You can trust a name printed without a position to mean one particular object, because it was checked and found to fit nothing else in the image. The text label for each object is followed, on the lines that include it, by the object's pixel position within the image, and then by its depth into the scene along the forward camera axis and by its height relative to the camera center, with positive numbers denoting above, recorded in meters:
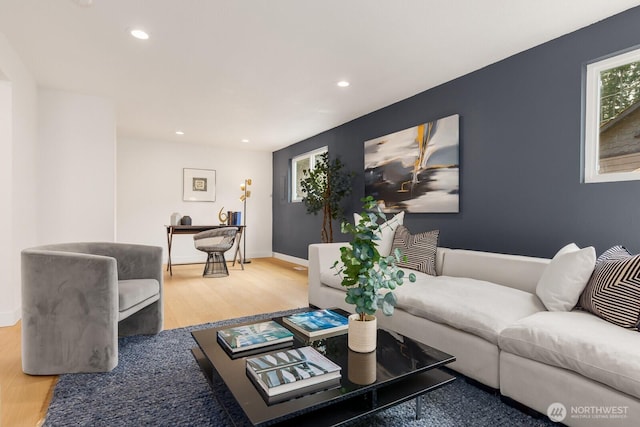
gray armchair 1.95 -0.59
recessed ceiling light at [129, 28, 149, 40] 2.47 +1.30
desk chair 4.96 -0.45
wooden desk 5.10 -0.29
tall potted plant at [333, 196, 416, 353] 1.47 -0.30
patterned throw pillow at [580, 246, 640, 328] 1.60 -0.39
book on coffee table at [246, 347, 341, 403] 1.18 -0.60
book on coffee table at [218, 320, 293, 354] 1.55 -0.61
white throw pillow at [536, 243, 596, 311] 1.85 -0.37
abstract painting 3.40 +0.48
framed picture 6.46 +0.49
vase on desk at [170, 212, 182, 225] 5.46 -0.14
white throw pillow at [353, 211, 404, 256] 3.31 -0.22
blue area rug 1.56 -0.96
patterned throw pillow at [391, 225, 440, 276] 2.92 -0.34
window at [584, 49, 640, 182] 2.30 +0.65
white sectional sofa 1.35 -0.61
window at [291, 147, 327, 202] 6.11 +0.81
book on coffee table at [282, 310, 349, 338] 1.74 -0.61
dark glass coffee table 1.13 -0.64
